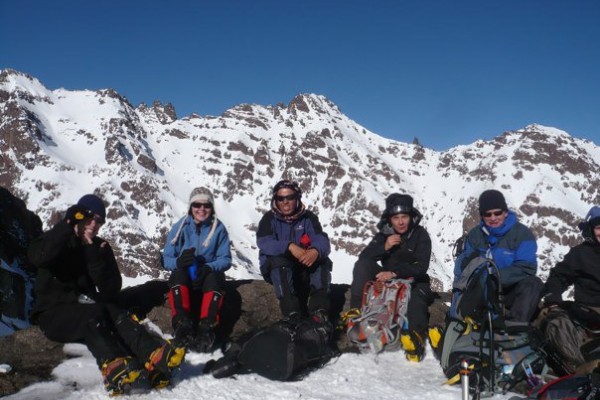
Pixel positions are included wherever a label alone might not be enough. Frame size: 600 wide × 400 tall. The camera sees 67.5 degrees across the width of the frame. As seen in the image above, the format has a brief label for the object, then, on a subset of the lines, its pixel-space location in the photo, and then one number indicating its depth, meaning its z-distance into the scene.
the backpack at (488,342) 6.20
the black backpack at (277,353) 6.55
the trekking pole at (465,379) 4.69
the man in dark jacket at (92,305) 5.88
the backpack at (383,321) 8.01
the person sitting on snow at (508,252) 7.53
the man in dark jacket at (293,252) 7.97
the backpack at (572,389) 4.84
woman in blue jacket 7.18
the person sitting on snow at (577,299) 6.78
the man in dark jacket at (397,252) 8.60
